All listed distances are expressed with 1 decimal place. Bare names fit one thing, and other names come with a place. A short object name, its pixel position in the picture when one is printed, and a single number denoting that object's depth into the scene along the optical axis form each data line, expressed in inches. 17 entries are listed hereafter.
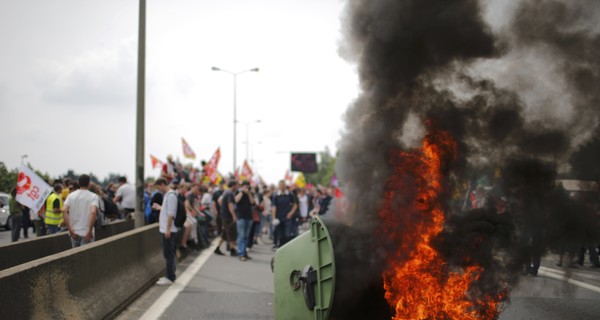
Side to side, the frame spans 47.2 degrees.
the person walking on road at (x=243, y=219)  606.2
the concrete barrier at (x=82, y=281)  212.8
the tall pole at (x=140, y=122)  549.0
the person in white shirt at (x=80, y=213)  388.8
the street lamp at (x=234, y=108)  1909.4
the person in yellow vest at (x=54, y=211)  517.0
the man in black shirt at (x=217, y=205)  728.0
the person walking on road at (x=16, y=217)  740.6
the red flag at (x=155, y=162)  1132.5
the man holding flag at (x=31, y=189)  465.7
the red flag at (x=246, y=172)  1440.3
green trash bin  208.7
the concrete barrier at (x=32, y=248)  339.0
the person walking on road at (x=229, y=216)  637.3
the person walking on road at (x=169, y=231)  421.7
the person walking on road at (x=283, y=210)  703.1
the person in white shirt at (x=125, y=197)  721.0
